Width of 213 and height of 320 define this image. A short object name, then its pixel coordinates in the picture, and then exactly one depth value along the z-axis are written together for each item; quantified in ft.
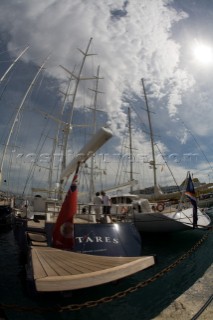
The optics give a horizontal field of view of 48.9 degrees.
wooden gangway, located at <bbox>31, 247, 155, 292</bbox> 13.87
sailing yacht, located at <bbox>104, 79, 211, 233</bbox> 52.07
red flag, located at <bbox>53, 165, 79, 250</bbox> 21.02
